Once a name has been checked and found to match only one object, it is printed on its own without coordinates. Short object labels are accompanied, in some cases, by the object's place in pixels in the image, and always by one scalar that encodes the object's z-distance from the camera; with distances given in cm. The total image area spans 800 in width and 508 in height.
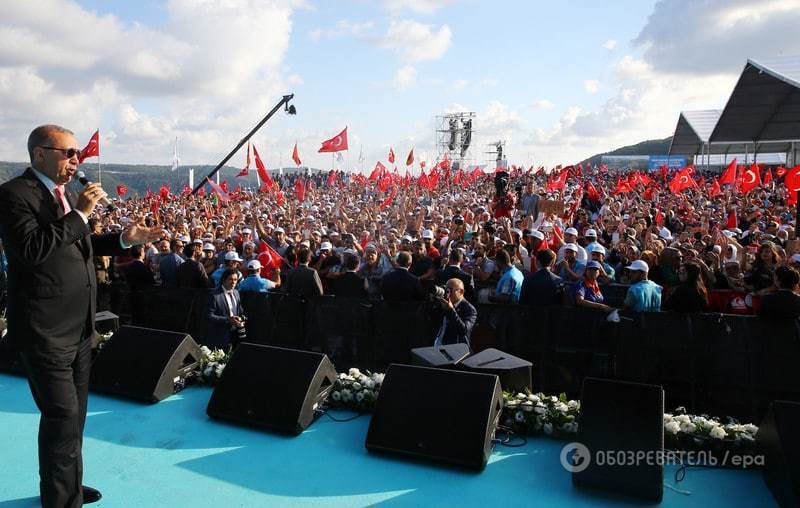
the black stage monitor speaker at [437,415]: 433
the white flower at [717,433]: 455
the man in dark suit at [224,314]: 748
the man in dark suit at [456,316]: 654
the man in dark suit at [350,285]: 887
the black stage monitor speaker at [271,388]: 503
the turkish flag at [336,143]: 2055
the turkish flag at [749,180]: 1886
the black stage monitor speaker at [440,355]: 529
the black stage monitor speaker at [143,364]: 580
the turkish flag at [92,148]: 1753
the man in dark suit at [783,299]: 565
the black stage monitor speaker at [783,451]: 358
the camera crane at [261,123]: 1958
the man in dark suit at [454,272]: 830
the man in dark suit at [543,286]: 751
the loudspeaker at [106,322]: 760
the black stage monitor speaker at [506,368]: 524
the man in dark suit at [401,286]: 811
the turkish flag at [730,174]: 2075
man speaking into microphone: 294
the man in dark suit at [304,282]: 860
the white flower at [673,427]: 466
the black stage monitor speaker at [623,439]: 390
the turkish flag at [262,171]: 1927
